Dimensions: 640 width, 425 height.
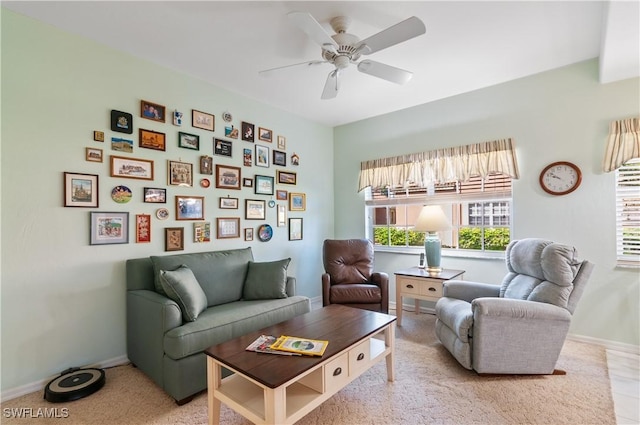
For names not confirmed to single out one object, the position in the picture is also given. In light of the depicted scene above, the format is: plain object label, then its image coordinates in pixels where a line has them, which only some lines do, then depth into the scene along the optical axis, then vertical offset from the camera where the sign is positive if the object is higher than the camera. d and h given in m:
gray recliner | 2.18 -0.81
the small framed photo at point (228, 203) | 3.34 +0.13
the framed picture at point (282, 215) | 3.94 -0.01
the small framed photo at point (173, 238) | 2.89 -0.23
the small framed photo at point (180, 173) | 2.93 +0.41
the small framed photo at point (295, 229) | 4.07 -0.20
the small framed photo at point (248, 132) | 3.55 +0.98
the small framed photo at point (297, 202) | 4.09 +0.17
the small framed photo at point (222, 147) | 3.28 +0.74
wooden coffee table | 1.45 -0.84
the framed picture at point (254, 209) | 3.57 +0.06
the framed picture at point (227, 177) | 3.30 +0.42
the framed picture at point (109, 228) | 2.46 -0.10
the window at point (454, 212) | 3.45 +0.01
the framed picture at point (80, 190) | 2.33 +0.20
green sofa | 2.04 -0.77
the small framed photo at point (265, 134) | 3.72 +0.99
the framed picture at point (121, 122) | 2.57 +0.81
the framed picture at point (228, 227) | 3.31 -0.14
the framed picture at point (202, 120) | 3.10 +0.99
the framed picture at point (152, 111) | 2.75 +0.96
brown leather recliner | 3.32 -0.76
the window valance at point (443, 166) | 3.29 +0.58
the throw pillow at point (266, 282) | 2.92 -0.66
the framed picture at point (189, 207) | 2.99 +0.07
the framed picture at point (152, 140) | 2.74 +0.70
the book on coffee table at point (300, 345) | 1.69 -0.76
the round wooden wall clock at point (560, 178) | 2.92 +0.34
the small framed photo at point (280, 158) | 3.88 +0.73
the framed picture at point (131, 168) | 2.58 +0.42
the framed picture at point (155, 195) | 2.76 +0.19
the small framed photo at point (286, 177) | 3.93 +0.49
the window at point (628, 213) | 2.71 -0.01
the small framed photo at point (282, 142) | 3.94 +0.94
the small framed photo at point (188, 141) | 3.00 +0.75
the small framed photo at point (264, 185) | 3.68 +0.36
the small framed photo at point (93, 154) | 2.44 +0.50
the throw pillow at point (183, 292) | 2.24 -0.58
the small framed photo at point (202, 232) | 3.11 -0.18
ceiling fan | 1.80 +1.13
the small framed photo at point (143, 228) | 2.71 -0.12
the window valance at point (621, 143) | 2.63 +0.60
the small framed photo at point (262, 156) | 3.69 +0.72
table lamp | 3.34 -0.16
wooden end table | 3.13 -0.75
